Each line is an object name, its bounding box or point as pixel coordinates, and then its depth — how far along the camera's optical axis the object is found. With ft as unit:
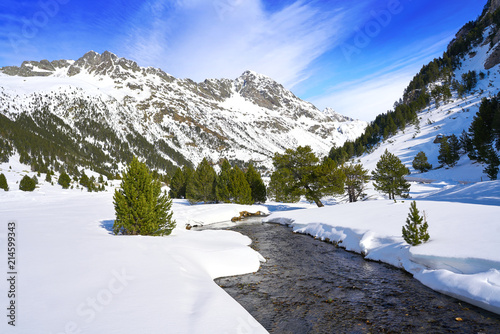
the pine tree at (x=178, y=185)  263.70
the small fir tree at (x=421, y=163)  247.50
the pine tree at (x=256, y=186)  185.26
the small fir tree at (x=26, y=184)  191.29
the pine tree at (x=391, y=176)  147.33
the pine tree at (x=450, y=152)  215.78
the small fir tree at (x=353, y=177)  142.00
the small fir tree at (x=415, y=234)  43.98
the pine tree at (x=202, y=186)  198.49
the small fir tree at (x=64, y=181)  266.79
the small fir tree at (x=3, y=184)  186.37
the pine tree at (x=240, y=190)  163.53
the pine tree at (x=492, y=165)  133.39
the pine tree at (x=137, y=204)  59.26
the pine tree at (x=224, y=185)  180.75
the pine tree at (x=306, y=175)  121.19
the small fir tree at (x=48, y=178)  274.85
